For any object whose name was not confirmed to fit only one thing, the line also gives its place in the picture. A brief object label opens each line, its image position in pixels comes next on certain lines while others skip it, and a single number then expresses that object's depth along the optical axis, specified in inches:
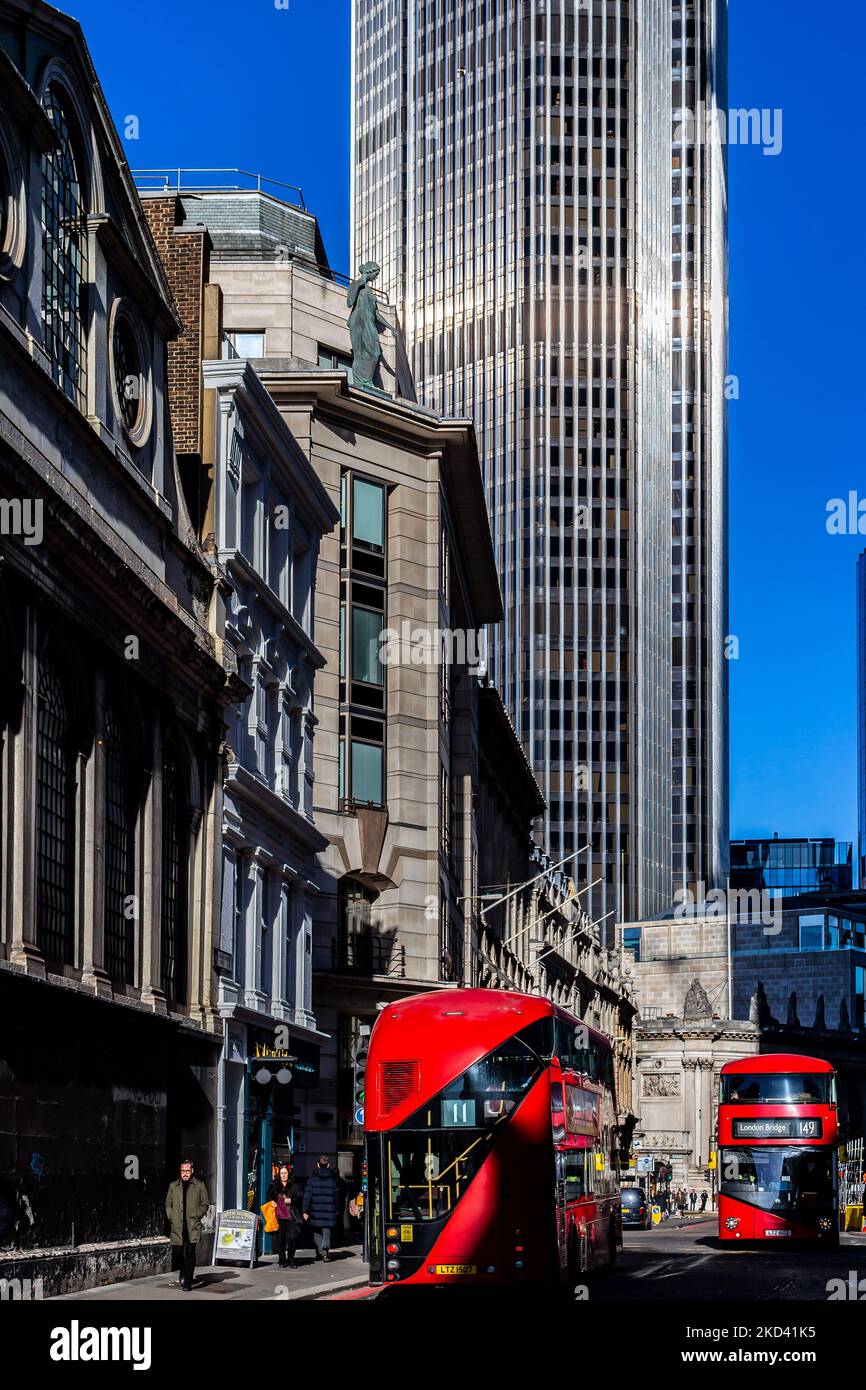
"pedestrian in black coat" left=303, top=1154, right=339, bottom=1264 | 1499.8
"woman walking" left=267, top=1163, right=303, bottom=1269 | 1392.7
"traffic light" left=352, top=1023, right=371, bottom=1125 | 1363.2
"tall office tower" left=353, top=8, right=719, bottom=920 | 6569.9
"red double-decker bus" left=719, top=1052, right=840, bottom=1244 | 1855.3
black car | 2987.2
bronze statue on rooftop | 2453.2
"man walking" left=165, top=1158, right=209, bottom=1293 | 1115.9
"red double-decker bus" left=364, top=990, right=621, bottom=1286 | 1056.8
